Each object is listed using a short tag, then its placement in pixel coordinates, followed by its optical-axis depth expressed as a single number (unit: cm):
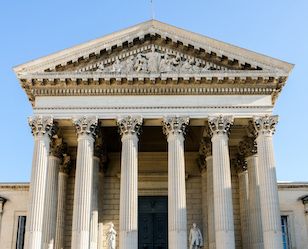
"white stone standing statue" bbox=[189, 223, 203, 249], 2815
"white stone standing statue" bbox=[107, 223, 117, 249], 2803
